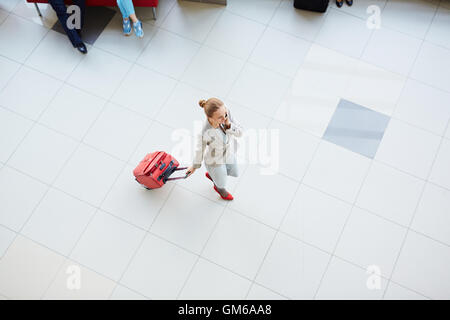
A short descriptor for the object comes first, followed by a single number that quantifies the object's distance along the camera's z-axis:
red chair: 4.38
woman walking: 2.71
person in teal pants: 4.26
